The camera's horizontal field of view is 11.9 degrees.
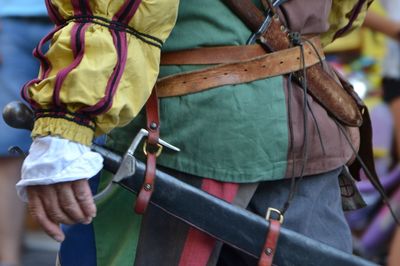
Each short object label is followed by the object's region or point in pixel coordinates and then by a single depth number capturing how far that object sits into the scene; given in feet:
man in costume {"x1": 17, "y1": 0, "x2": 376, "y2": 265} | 13.82
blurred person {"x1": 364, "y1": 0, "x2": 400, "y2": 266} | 29.40
